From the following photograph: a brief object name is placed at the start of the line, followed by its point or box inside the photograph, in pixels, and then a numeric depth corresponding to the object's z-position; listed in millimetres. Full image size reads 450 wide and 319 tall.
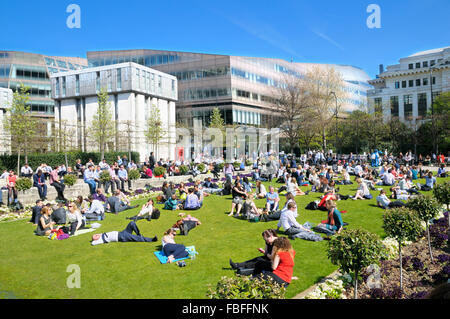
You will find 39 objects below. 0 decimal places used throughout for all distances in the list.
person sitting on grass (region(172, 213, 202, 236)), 12484
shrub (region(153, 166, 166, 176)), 26359
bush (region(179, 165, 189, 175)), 29439
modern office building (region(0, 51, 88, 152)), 74250
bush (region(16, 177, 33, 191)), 18812
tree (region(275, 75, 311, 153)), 42625
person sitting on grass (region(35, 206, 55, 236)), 12766
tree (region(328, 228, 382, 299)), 6668
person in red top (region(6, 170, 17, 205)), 18709
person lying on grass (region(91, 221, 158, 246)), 11373
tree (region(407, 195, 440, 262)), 10109
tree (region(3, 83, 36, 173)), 26922
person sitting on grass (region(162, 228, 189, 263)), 9398
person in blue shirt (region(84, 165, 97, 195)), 20866
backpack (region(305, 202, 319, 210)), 16328
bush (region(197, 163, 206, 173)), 29755
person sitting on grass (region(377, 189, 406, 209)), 15303
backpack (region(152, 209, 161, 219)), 15195
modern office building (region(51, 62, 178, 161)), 50594
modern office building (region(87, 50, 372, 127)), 63812
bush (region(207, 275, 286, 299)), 5445
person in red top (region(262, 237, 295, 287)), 7435
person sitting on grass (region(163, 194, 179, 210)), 17203
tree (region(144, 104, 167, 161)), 41500
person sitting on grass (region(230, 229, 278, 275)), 7855
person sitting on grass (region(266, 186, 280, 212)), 15180
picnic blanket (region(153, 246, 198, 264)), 9422
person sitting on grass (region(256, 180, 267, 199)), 18969
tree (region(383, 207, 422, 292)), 8172
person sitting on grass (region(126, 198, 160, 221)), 15172
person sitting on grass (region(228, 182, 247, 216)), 15473
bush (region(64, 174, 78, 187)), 20688
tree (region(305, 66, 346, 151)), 53094
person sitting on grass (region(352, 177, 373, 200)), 18312
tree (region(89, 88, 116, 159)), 37844
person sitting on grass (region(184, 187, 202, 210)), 16969
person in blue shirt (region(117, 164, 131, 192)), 22538
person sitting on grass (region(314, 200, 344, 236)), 11719
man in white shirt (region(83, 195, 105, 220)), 15242
